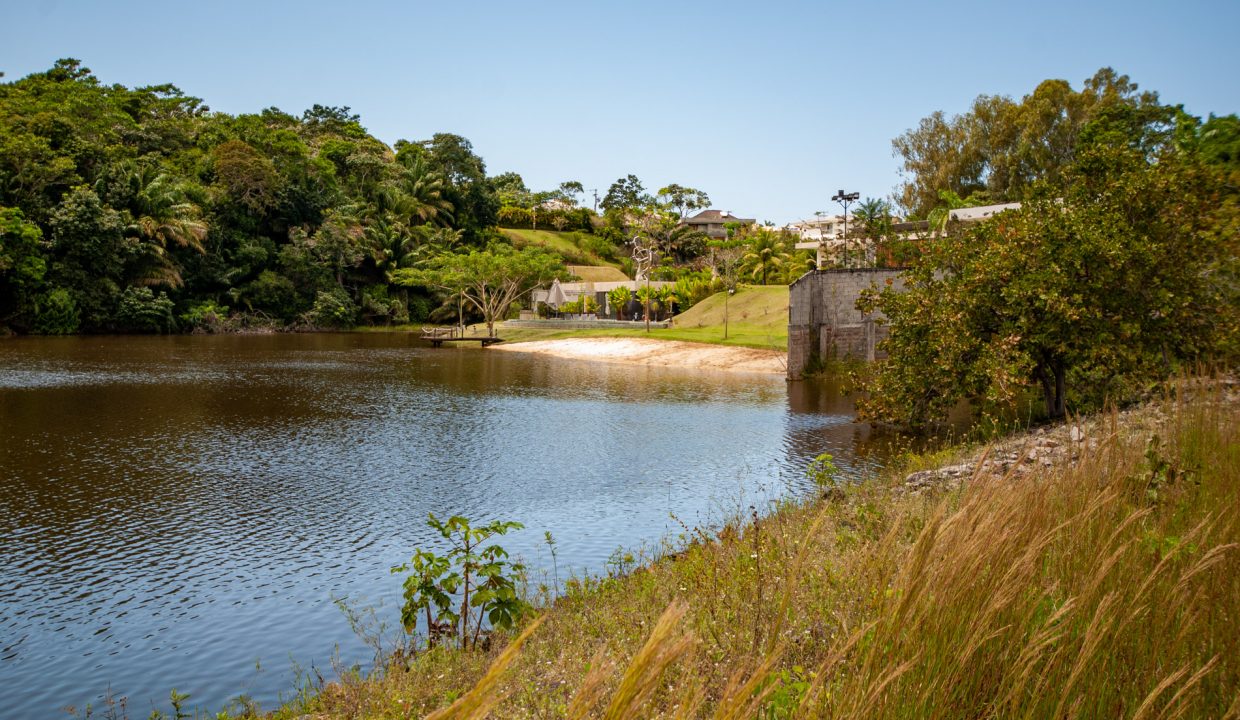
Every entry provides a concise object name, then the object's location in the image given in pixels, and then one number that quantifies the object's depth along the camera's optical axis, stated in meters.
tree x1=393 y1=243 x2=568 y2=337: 57.34
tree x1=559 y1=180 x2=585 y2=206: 119.12
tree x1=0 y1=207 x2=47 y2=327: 50.48
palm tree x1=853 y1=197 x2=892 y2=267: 43.12
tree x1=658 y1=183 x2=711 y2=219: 104.31
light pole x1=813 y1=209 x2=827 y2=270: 55.42
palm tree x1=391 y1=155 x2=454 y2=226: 77.69
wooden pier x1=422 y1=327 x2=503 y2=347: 54.53
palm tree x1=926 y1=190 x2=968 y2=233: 53.28
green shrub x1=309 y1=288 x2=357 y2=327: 67.75
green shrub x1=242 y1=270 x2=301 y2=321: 65.44
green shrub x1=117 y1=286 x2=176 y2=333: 56.97
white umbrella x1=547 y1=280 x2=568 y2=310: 67.75
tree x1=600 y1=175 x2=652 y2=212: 115.25
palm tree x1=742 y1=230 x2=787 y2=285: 66.38
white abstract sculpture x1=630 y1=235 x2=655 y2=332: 71.51
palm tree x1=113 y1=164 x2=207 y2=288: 57.34
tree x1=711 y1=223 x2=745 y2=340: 59.53
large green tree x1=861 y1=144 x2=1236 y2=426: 15.95
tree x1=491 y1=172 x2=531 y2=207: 106.42
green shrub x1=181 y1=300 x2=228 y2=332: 61.22
